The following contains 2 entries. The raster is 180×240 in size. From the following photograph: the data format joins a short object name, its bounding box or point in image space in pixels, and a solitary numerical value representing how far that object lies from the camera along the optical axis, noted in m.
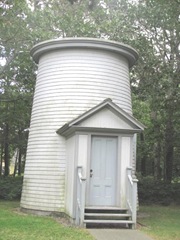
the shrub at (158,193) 19.47
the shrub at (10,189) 17.78
